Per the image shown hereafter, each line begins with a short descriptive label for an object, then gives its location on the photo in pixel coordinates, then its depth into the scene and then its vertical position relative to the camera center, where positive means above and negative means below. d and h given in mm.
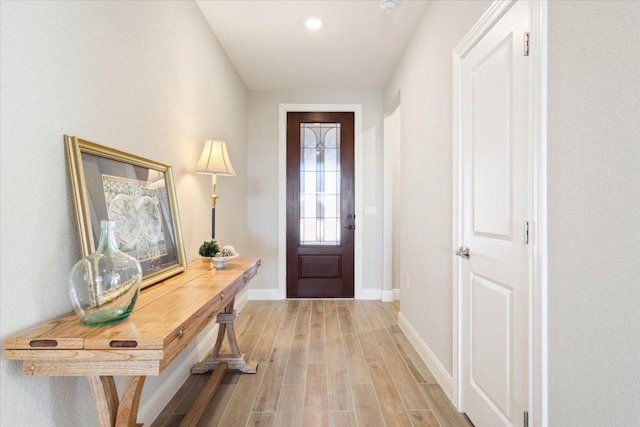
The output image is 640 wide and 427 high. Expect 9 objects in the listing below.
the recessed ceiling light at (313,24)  2619 +1551
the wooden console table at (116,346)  916 -393
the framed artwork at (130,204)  1187 +36
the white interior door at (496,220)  1304 -46
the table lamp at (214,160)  2322 +374
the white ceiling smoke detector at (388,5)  2344 +1512
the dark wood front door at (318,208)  4160 +40
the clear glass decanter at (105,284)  1008 -233
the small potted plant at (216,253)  2053 -272
